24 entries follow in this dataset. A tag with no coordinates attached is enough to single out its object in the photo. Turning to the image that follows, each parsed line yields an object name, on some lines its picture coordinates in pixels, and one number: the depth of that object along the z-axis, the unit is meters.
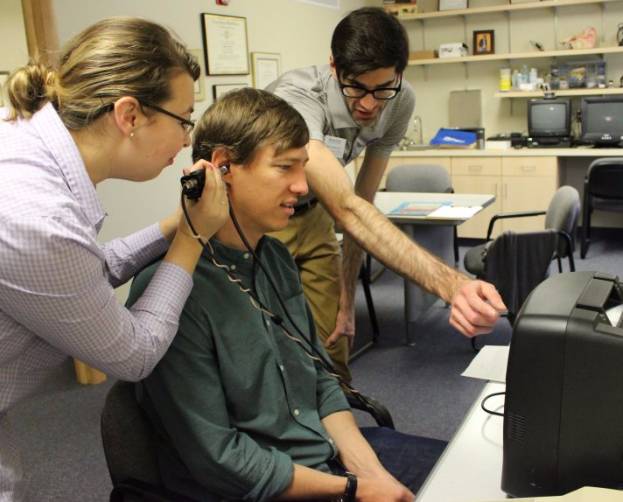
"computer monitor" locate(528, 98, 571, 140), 5.54
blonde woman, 0.94
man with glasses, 1.52
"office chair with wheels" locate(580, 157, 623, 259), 4.88
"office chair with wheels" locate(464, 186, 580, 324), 3.13
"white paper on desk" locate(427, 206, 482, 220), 3.46
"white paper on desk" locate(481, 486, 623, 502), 0.79
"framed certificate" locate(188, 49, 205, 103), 4.22
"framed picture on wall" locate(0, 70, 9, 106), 3.21
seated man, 1.26
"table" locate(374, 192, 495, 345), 3.50
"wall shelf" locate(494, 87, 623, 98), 5.48
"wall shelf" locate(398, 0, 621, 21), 5.50
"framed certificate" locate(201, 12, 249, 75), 4.27
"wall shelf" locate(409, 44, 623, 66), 5.43
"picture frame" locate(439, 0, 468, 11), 5.95
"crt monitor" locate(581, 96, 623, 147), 5.34
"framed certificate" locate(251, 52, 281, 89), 4.72
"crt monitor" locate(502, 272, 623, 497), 0.91
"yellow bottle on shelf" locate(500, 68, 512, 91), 5.89
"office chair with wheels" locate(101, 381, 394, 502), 1.23
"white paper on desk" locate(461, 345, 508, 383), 1.37
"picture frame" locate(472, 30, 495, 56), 5.99
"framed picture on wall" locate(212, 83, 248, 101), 4.38
